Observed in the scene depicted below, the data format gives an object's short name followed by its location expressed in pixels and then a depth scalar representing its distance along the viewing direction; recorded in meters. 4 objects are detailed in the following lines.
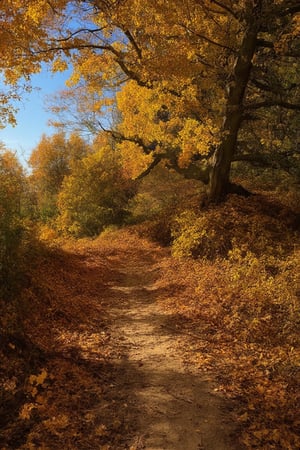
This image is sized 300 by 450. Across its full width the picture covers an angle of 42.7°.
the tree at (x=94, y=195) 22.14
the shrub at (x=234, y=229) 11.05
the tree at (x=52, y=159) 38.94
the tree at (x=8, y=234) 6.00
